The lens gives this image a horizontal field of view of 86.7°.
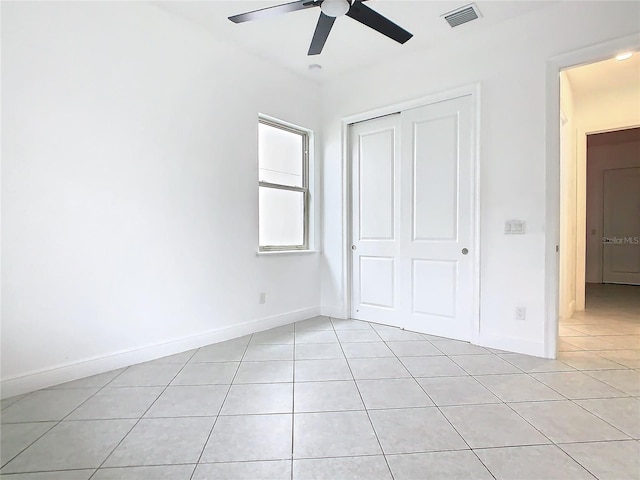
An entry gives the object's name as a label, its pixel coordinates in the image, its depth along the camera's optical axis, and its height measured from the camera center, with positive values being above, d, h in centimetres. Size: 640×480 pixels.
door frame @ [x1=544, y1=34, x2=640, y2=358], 270 +26
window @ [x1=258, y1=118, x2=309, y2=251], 371 +60
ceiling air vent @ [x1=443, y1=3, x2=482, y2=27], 270 +183
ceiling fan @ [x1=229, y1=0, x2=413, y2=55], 207 +144
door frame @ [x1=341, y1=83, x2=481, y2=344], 305 +61
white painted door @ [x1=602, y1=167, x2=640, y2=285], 668 +23
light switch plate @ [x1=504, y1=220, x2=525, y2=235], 281 +9
